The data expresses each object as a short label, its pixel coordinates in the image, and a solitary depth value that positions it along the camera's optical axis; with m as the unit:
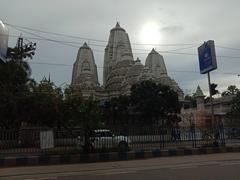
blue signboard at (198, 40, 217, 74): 14.32
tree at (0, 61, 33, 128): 17.91
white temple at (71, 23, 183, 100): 43.43
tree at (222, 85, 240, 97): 52.69
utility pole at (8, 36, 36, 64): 21.89
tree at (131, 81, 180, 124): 27.89
